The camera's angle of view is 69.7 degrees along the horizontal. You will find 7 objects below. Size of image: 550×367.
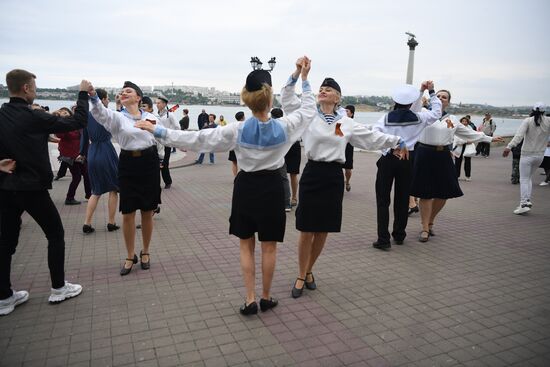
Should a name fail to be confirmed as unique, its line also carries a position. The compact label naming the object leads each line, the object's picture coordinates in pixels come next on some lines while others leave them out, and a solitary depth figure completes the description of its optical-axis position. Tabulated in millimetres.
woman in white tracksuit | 7469
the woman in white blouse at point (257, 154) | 3359
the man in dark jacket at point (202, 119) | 19719
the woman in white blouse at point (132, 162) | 4250
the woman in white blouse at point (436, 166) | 5910
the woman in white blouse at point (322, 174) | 3949
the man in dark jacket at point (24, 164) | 3410
